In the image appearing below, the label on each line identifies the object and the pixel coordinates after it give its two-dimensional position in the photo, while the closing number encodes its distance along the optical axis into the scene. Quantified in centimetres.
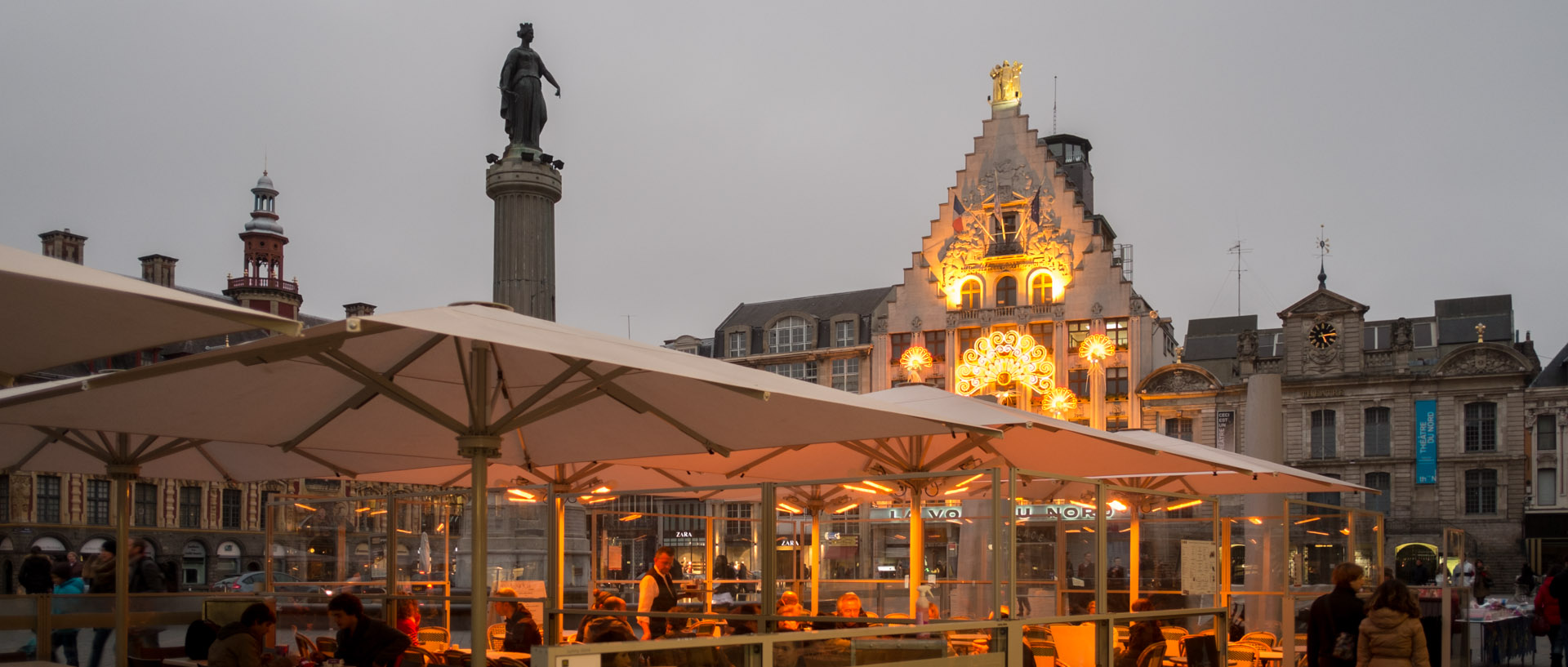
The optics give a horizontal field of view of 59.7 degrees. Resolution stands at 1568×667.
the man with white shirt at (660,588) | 1112
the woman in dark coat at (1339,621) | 1050
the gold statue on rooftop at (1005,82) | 5156
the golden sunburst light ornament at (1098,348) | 4881
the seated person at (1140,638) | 949
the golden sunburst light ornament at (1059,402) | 4669
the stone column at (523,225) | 2259
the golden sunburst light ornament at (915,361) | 5081
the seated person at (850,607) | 1066
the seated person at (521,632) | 1171
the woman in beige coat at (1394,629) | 973
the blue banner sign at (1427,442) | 4681
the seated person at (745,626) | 953
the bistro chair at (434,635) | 1257
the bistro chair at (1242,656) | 1313
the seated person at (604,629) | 951
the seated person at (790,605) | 1067
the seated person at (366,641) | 862
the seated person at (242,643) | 841
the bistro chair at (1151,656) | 961
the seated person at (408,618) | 1220
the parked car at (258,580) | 1425
